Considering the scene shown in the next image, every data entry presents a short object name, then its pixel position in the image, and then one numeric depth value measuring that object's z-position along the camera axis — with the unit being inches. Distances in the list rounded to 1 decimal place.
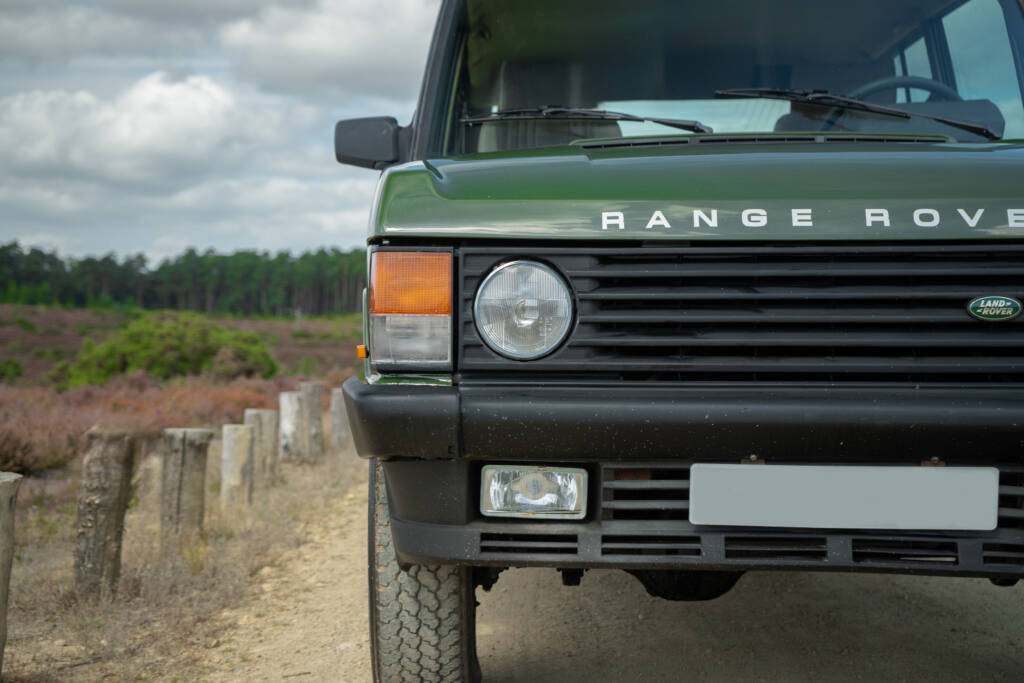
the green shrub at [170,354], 776.9
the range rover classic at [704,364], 80.7
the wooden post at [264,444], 339.6
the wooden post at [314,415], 436.1
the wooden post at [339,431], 474.2
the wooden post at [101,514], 185.6
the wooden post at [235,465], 296.8
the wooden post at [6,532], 126.4
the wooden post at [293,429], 426.3
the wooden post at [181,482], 230.4
